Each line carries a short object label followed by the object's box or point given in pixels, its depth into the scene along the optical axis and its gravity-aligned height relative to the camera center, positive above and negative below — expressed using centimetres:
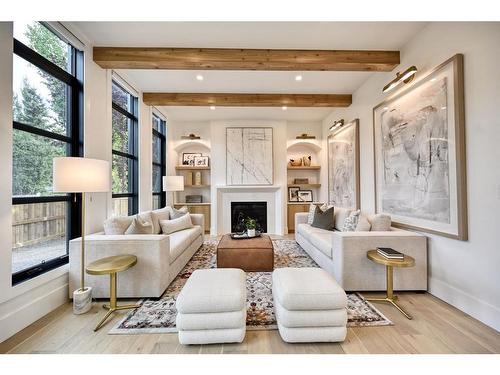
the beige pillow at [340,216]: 372 -48
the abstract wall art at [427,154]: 206 +39
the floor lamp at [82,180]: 186 +10
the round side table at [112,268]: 192 -70
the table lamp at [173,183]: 437 +16
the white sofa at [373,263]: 242 -82
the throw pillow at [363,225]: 283 -48
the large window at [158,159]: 502 +76
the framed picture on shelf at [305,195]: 603 -15
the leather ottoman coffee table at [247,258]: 300 -94
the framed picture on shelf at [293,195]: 602 -15
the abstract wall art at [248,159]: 556 +79
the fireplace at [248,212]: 571 -59
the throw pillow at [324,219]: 390 -55
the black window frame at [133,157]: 388 +61
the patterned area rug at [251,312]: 183 -115
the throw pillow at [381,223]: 280 -44
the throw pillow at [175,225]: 360 -59
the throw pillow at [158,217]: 354 -46
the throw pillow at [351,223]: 299 -47
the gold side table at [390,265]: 207 -75
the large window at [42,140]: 195 +54
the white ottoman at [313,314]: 157 -92
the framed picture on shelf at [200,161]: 597 +81
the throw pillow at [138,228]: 260 -45
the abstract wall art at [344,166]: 402 +49
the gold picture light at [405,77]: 248 +133
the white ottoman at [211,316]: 155 -91
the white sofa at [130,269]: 227 -78
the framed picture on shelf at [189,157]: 602 +93
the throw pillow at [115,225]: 260 -42
